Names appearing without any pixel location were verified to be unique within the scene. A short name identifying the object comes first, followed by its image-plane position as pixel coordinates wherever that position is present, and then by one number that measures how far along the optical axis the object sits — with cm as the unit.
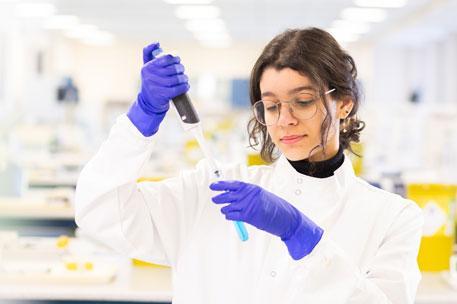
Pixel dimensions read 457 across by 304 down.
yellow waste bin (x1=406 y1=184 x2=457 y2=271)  269
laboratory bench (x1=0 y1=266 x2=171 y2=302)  231
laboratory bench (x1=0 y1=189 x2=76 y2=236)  405
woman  134
